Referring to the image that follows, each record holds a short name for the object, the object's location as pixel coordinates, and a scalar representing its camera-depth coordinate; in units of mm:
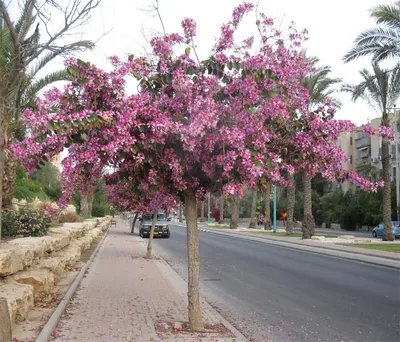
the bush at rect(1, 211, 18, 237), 11180
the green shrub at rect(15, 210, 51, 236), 11680
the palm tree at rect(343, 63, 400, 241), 28141
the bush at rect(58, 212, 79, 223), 21406
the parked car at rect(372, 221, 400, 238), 38281
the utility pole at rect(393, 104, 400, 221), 45062
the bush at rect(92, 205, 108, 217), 48184
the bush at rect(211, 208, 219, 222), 94375
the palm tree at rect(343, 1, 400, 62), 24031
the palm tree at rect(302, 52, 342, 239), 31312
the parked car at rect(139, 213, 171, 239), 33500
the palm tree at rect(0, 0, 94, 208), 8078
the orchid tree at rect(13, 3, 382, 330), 5602
